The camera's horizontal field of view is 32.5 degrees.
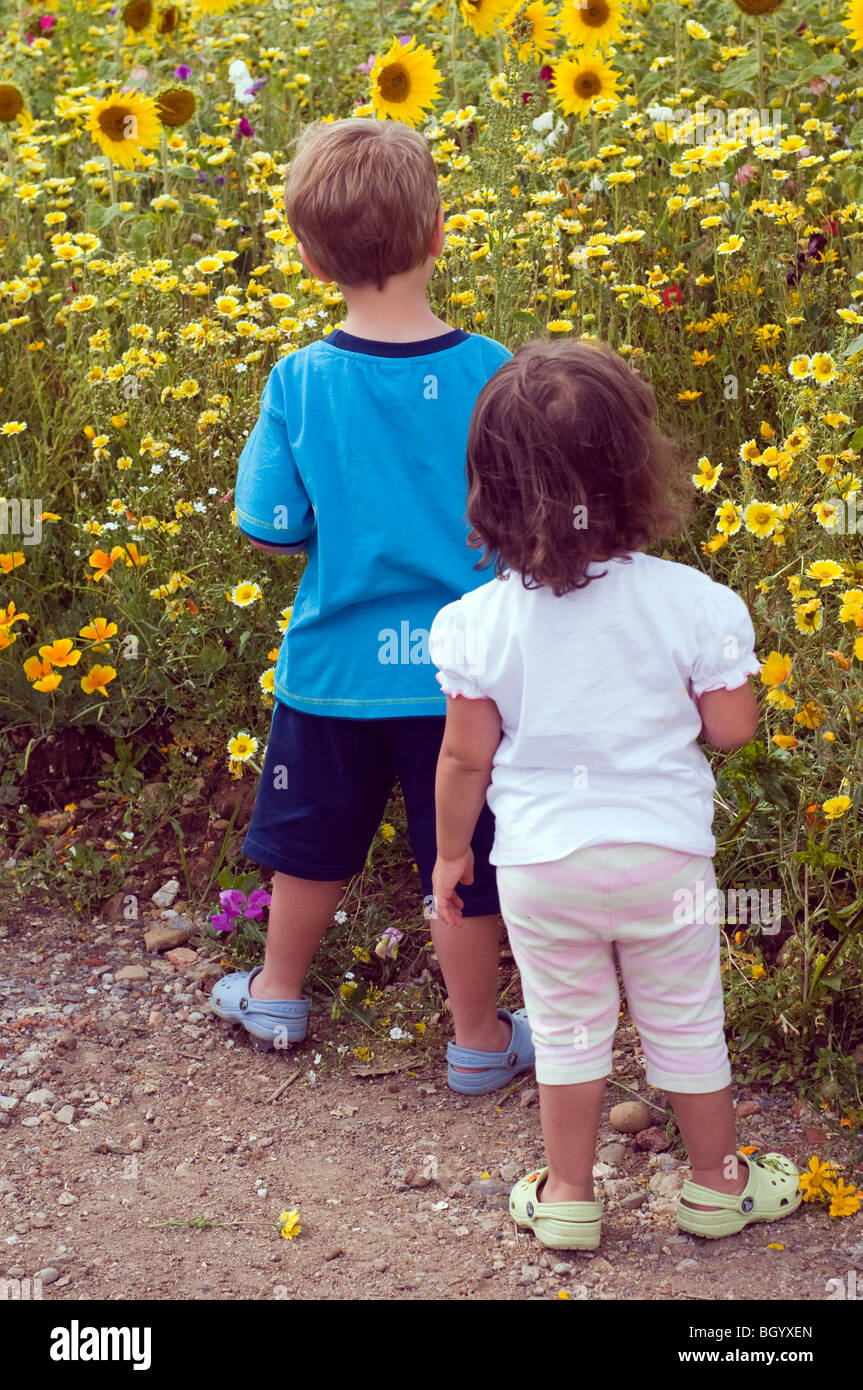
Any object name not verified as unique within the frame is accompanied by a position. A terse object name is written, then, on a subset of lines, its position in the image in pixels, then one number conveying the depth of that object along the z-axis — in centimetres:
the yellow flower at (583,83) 395
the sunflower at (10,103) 394
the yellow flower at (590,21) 406
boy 213
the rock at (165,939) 297
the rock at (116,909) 306
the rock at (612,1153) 233
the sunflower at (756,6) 382
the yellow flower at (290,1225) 218
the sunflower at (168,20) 456
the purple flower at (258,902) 285
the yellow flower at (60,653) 299
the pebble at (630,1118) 238
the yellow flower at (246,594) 292
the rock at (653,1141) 234
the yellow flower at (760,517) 241
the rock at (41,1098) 254
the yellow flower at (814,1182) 214
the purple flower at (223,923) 286
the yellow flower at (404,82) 375
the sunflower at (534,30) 343
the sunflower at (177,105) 427
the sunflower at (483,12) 412
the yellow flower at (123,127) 387
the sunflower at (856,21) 345
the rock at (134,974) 288
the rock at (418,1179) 230
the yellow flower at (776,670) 215
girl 179
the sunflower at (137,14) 445
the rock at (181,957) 294
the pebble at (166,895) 307
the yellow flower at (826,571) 229
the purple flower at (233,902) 286
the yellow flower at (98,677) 305
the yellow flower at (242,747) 281
